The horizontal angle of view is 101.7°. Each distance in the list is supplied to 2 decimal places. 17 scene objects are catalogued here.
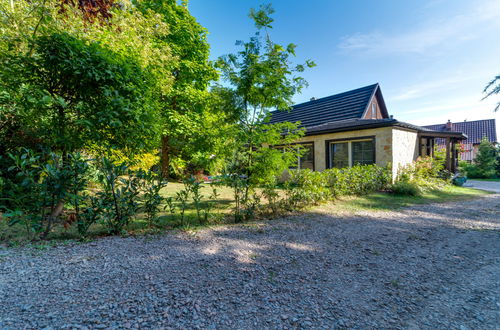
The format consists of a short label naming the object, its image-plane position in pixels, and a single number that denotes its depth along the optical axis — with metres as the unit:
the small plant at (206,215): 4.21
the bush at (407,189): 7.94
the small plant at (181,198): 3.87
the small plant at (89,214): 3.12
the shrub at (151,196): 3.53
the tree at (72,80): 3.01
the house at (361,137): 9.15
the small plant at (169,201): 3.73
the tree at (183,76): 9.55
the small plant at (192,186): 3.96
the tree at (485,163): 16.88
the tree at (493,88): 5.29
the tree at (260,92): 4.43
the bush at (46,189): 2.80
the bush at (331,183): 5.46
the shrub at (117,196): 3.21
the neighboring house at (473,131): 21.75
